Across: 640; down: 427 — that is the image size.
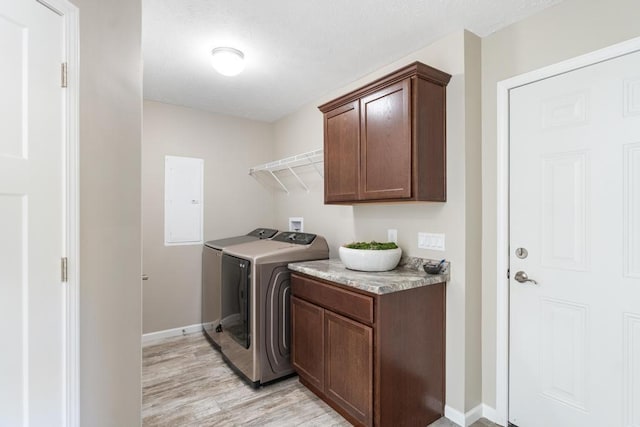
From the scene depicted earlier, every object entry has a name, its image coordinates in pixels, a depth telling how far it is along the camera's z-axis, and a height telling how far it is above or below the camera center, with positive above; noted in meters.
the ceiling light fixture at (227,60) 2.21 +1.05
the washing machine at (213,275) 3.07 -0.64
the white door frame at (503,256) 1.98 -0.28
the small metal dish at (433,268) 2.02 -0.36
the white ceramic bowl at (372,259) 2.11 -0.32
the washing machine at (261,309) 2.44 -0.77
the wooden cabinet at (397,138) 1.93 +0.47
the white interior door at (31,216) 1.07 -0.01
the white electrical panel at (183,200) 3.41 +0.12
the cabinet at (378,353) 1.78 -0.84
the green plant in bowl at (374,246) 2.17 -0.24
